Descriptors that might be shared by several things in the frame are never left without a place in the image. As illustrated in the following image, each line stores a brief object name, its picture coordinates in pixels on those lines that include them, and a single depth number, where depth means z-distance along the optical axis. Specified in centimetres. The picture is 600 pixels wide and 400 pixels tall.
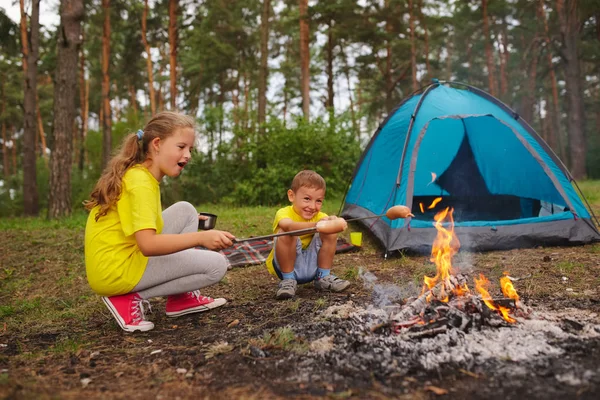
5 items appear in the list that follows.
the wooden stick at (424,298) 240
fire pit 172
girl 242
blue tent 467
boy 317
